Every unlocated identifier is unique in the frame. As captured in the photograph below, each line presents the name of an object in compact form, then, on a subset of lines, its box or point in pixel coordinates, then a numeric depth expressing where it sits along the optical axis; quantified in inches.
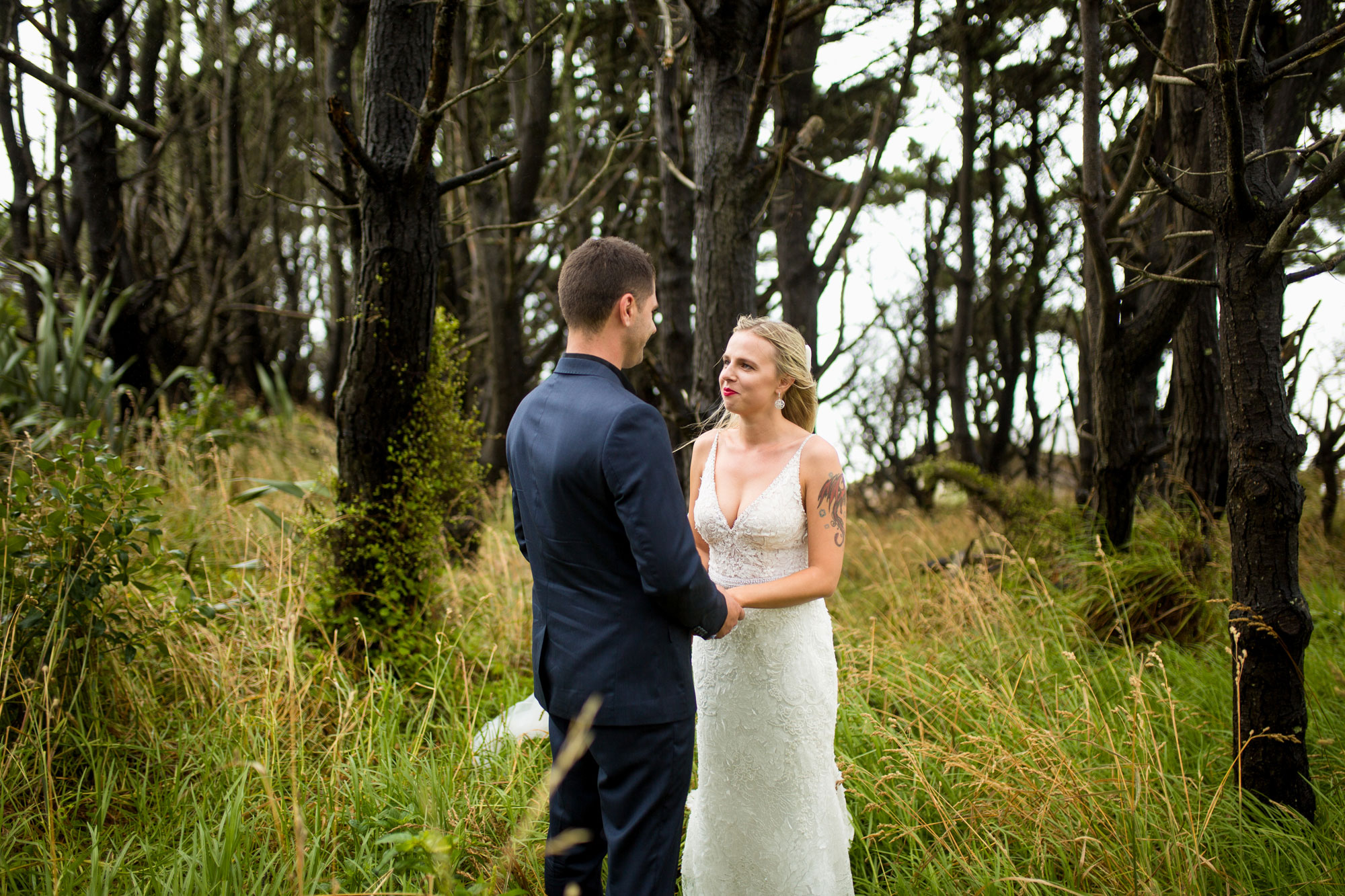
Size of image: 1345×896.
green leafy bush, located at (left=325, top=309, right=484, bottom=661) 151.6
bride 98.0
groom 75.5
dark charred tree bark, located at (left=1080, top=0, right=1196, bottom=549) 171.2
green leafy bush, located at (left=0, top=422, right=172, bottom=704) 111.1
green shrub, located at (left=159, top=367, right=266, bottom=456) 272.7
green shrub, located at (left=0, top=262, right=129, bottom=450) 225.9
